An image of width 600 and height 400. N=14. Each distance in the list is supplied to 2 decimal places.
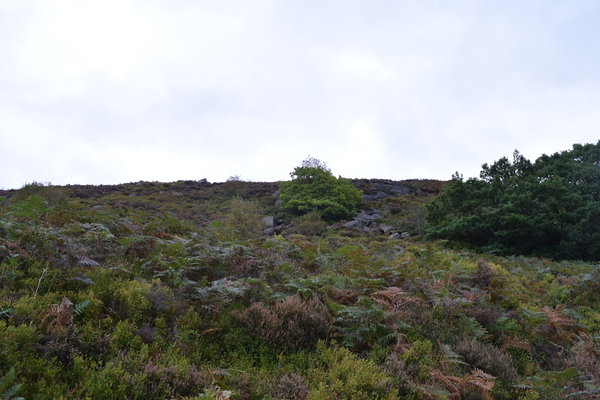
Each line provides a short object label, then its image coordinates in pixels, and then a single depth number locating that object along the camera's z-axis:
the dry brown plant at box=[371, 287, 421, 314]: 4.30
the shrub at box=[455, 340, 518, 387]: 3.48
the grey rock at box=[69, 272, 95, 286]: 3.56
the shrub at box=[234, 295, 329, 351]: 3.65
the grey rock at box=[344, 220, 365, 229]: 20.78
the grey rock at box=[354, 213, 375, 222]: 22.81
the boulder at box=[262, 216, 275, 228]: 21.80
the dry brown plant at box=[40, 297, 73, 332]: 2.80
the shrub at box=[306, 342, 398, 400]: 2.79
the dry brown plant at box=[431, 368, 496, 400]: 2.96
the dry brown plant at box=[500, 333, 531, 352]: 4.03
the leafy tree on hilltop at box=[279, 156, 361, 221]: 23.75
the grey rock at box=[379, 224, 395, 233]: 20.12
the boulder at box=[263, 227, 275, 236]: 19.97
